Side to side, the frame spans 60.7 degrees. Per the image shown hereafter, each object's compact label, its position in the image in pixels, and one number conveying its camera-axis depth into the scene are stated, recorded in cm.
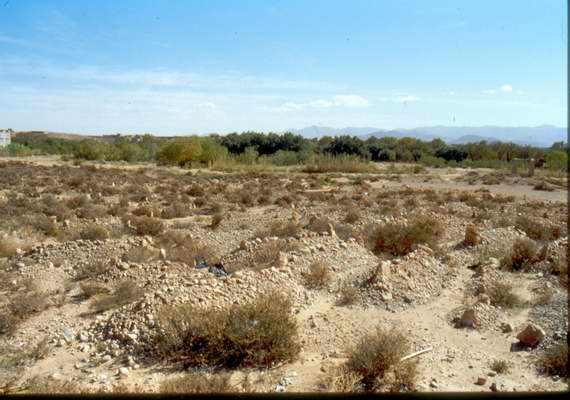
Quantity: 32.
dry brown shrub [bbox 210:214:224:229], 1330
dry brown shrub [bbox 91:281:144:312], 709
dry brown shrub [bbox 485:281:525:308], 739
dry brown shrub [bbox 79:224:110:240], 1105
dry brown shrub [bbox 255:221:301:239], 1164
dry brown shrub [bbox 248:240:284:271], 864
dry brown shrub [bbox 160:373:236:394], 458
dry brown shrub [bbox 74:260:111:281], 841
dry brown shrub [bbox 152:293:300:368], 532
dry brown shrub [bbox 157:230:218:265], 956
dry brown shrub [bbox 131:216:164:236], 1205
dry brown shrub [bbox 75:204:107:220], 1433
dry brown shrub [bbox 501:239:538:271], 941
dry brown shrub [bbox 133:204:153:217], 1470
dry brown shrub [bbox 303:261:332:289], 808
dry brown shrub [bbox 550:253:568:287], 830
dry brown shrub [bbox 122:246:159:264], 911
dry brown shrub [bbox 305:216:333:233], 1175
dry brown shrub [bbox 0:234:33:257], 1001
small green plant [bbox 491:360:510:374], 527
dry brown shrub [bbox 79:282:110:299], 751
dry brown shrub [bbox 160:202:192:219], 1506
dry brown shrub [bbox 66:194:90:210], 1602
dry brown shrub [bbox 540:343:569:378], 518
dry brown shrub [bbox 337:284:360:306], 734
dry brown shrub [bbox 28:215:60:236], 1219
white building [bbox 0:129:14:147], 7090
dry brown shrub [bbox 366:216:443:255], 1056
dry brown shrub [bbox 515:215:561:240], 1212
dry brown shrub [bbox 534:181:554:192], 2509
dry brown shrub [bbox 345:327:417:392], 484
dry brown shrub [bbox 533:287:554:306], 746
